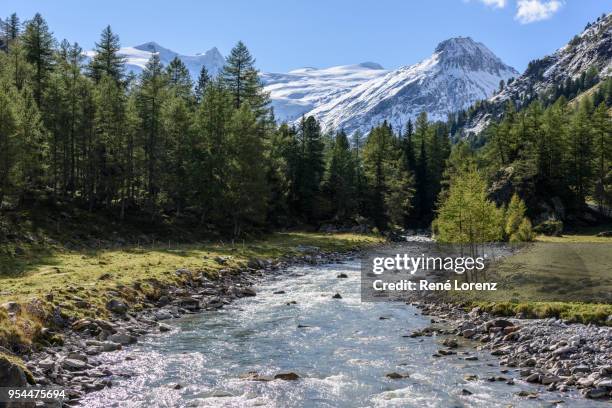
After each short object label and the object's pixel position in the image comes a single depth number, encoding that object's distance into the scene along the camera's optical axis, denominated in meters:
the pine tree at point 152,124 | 66.62
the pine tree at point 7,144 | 45.75
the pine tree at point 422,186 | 119.75
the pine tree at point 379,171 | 102.12
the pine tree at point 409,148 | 122.64
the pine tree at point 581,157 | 96.31
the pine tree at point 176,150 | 67.88
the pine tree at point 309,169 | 96.69
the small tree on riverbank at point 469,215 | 36.84
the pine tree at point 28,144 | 47.25
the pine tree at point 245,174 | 66.54
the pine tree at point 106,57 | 82.81
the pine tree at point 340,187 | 97.81
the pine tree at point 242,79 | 86.88
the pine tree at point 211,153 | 67.12
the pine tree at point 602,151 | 94.62
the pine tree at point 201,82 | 110.45
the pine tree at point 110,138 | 62.50
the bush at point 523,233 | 64.19
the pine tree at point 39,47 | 73.75
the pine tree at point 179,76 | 92.56
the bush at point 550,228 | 79.88
